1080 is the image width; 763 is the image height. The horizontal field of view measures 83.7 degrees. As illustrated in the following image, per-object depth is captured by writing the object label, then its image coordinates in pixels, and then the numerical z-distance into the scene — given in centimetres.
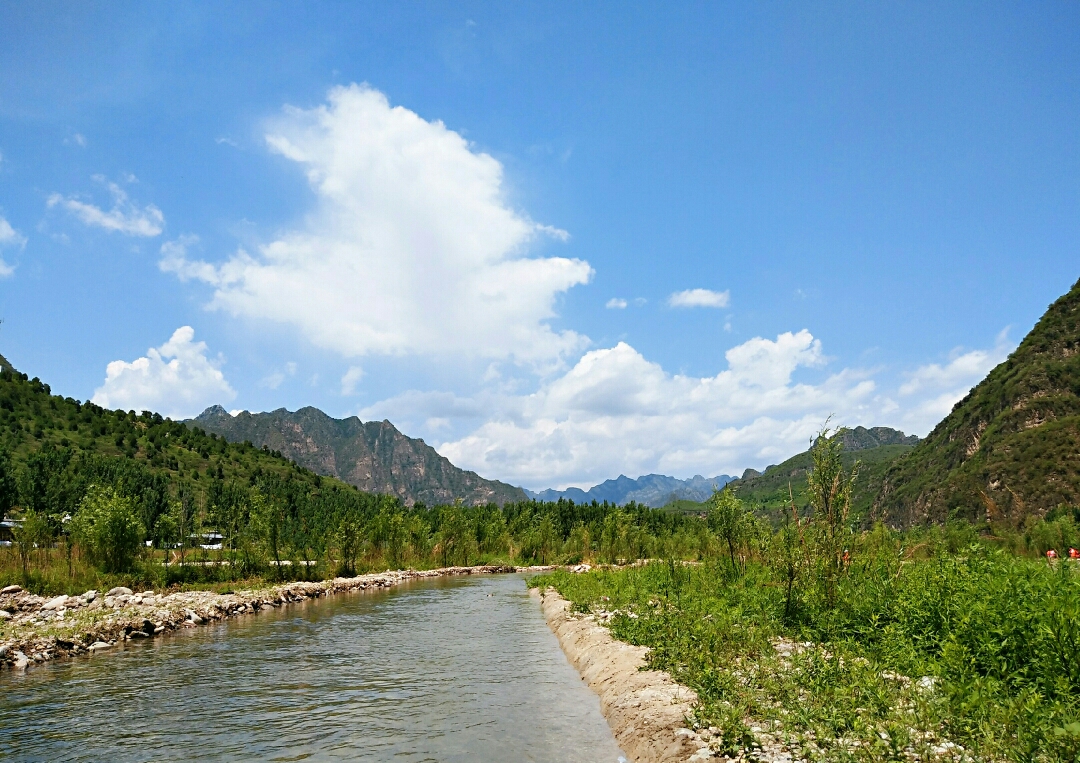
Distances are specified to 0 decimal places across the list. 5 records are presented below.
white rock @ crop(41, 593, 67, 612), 2867
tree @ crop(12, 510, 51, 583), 3538
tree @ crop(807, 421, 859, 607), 1748
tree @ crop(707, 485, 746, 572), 2925
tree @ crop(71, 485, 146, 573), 3775
